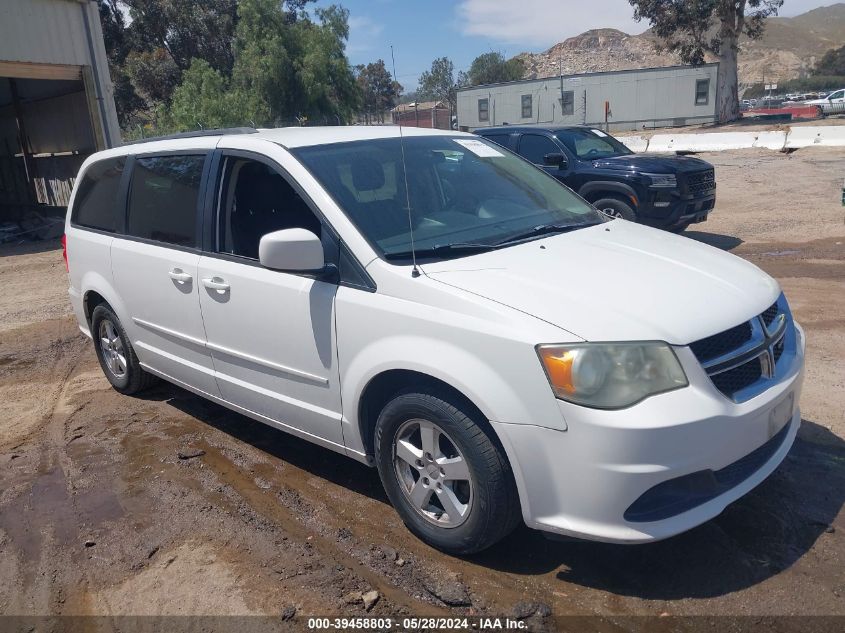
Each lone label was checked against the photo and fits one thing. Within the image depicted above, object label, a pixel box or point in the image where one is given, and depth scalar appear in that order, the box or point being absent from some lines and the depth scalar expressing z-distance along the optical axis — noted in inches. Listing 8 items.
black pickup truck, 379.6
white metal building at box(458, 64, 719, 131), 1605.6
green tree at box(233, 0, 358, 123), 1145.4
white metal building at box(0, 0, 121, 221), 548.8
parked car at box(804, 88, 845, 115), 1504.2
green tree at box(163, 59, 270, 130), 894.4
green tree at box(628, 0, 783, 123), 1408.7
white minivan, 107.6
